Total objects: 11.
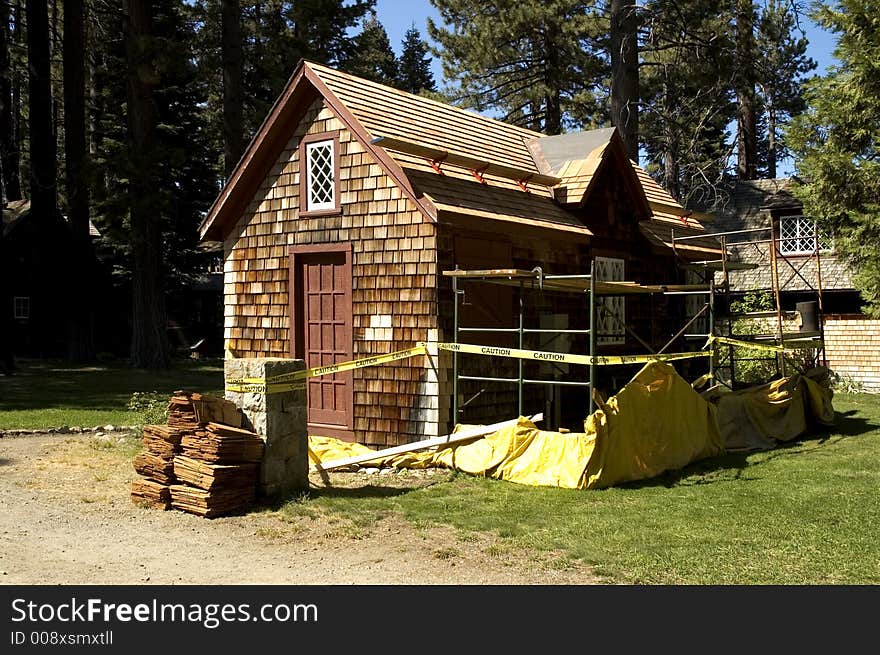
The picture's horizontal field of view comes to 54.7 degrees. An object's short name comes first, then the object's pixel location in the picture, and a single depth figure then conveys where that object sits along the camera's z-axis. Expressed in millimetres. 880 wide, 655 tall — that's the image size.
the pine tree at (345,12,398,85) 32094
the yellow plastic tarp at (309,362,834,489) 9859
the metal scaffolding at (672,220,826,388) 15586
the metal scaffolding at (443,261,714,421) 10766
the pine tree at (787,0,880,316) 18047
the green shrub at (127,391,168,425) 13164
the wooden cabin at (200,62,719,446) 11961
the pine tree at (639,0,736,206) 24844
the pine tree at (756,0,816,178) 22250
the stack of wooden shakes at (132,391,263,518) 8492
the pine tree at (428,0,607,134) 29531
